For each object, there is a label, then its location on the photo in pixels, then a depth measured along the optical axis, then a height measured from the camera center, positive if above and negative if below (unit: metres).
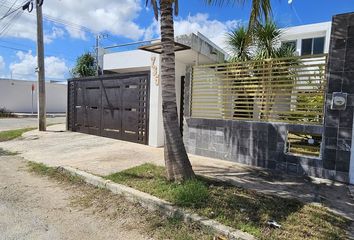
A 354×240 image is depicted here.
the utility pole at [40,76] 12.50 +1.04
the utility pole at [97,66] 14.16 +1.78
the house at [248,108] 5.54 -0.10
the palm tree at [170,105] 4.69 -0.05
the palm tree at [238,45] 9.48 +2.19
